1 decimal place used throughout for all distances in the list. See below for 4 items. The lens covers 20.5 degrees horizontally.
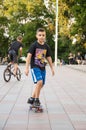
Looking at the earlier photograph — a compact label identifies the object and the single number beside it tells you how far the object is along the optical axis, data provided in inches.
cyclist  379.5
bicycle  376.3
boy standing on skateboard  196.8
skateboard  192.0
